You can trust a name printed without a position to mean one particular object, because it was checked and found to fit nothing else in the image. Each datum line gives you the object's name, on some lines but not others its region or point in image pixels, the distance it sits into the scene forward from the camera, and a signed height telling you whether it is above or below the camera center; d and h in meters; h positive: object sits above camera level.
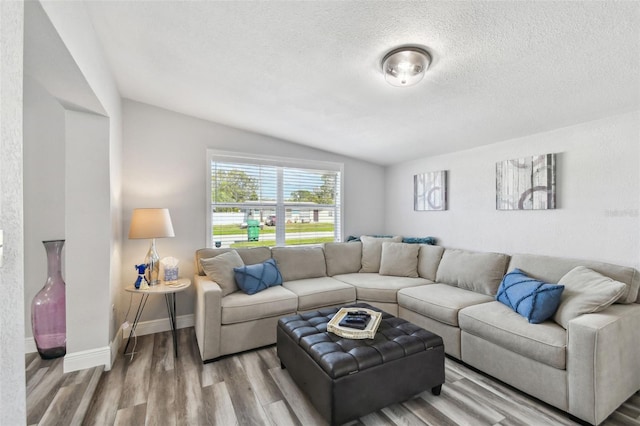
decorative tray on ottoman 1.99 -0.81
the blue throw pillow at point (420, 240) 3.90 -0.36
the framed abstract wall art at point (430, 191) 3.78 +0.31
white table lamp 2.68 -0.14
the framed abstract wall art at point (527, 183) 2.72 +0.31
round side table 2.61 -0.87
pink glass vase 2.38 -0.81
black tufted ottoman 1.69 -0.96
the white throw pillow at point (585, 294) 1.95 -0.56
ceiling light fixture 1.83 +0.98
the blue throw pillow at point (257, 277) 2.88 -0.65
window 3.62 +0.17
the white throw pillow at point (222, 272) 2.84 -0.57
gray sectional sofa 1.80 -0.81
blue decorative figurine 2.70 -0.62
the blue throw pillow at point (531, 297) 2.10 -0.64
